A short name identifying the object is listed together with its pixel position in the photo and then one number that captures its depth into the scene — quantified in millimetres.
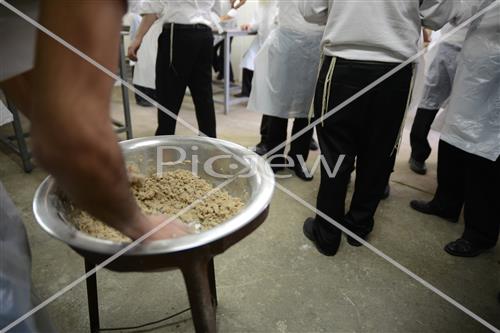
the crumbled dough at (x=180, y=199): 710
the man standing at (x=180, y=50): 1557
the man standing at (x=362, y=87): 1021
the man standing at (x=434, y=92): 1707
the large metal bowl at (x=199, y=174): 460
